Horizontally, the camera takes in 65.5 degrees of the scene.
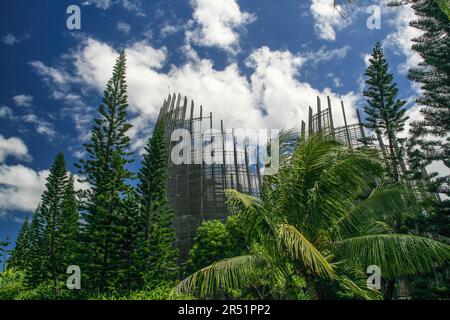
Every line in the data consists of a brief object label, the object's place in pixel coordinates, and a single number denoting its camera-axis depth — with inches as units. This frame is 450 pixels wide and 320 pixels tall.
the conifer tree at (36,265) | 869.8
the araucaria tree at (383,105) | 634.8
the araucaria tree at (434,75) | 525.3
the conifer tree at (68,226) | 718.5
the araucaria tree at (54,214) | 831.7
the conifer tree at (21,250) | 1281.3
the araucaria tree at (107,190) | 667.4
